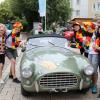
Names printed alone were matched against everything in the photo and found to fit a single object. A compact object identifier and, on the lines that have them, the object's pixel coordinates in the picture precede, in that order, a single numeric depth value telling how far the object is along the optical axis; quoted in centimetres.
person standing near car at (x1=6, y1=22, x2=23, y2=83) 434
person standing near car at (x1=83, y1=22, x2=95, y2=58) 408
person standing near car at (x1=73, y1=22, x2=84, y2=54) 441
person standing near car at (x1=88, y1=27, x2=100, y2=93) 368
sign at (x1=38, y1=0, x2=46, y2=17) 1091
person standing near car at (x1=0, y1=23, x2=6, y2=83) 419
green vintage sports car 330
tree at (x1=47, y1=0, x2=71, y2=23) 1844
